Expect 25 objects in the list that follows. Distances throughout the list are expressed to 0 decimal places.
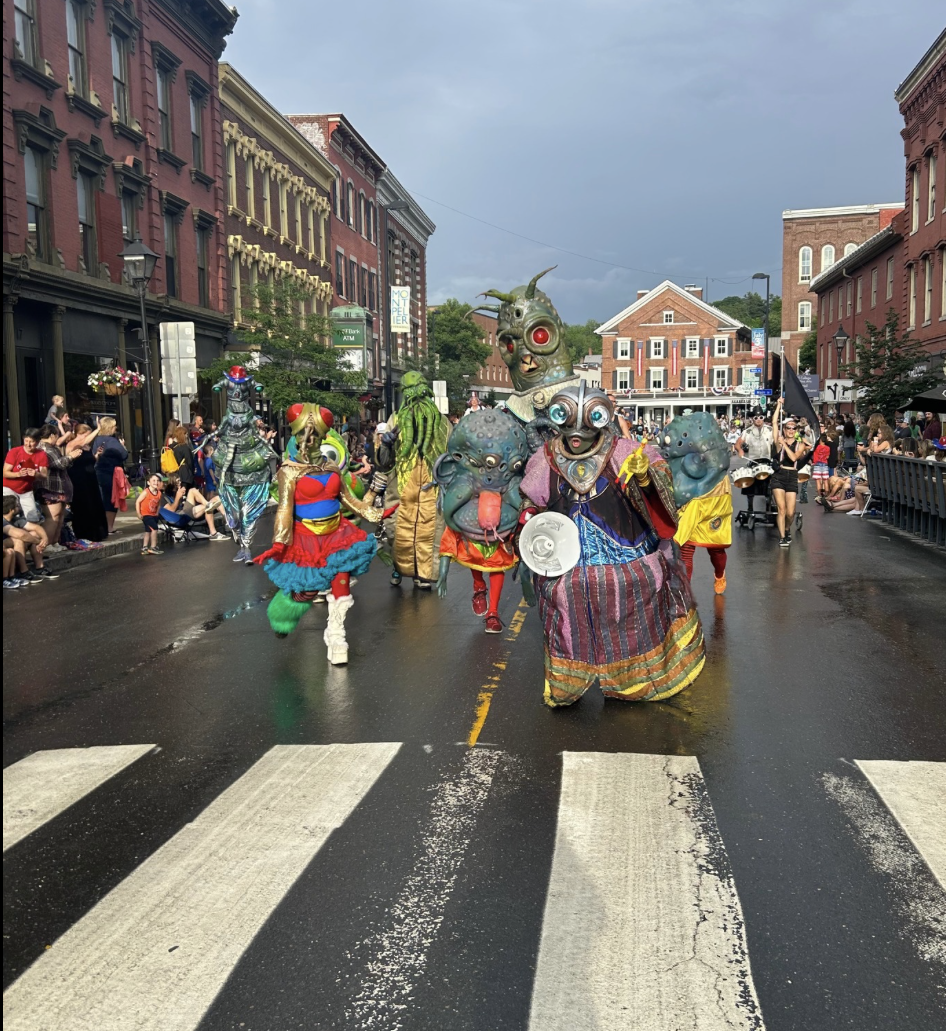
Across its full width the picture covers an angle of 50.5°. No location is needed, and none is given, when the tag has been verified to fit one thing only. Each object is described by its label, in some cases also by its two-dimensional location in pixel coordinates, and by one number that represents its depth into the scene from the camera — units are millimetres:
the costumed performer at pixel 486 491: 8422
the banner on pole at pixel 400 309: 40406
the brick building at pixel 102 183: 20375
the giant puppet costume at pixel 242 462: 13352
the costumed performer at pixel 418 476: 10672
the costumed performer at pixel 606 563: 5969
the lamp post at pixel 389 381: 32094
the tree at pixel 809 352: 62375
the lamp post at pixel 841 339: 31062
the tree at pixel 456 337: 72062
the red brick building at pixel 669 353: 86000
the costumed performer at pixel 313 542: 7688
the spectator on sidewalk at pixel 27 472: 11859
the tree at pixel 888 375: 25750
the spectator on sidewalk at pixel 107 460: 16203
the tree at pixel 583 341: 128000
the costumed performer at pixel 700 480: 9273
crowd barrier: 14578
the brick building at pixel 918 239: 31703
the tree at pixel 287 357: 24656
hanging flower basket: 18516
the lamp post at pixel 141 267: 18062
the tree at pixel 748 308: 117312
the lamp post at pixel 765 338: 37309
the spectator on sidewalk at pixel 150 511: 14891
